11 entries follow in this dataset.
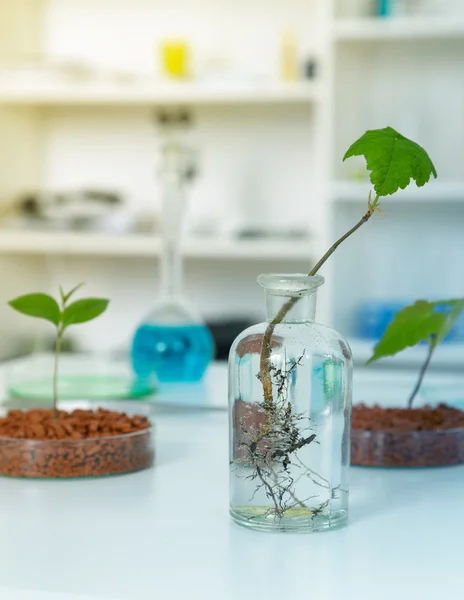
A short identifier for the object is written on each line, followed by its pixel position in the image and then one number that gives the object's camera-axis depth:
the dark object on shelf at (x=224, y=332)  2.86
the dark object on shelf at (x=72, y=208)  3.10
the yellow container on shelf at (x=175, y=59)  3.09
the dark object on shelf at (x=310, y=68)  3.03
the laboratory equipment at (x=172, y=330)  1.51
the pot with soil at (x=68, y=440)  0.90
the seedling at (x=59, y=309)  0.91
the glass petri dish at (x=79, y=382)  1.29
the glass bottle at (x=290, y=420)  0.74
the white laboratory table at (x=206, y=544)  0.61
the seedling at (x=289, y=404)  0.72
